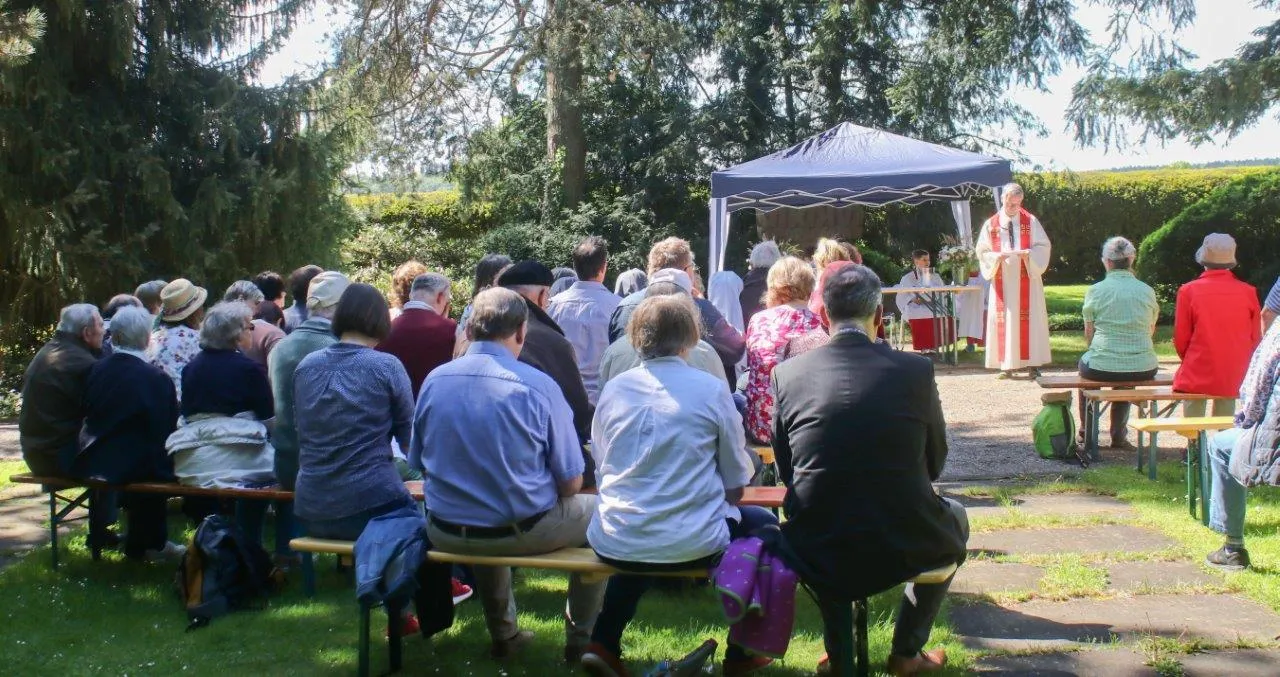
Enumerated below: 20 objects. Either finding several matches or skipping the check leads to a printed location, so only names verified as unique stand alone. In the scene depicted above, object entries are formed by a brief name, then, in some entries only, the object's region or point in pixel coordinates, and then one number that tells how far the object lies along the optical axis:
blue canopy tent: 12.57
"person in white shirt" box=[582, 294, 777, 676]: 3.72
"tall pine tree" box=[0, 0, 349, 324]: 12.11
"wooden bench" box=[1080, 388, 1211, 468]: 7.40
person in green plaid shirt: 7.66
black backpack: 4.93
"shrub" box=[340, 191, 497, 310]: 20.22
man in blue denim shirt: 3.93
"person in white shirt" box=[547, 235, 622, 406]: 6.24
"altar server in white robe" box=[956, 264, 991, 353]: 14.45
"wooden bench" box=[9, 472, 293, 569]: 5.29
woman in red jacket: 7.02
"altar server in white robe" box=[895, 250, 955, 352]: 14.53
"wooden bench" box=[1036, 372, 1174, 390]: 7.80
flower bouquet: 14.42
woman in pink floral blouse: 5.53
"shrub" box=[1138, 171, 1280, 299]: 16.66
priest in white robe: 11.44
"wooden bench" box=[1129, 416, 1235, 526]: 5.74
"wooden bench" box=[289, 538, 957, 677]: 3.67
